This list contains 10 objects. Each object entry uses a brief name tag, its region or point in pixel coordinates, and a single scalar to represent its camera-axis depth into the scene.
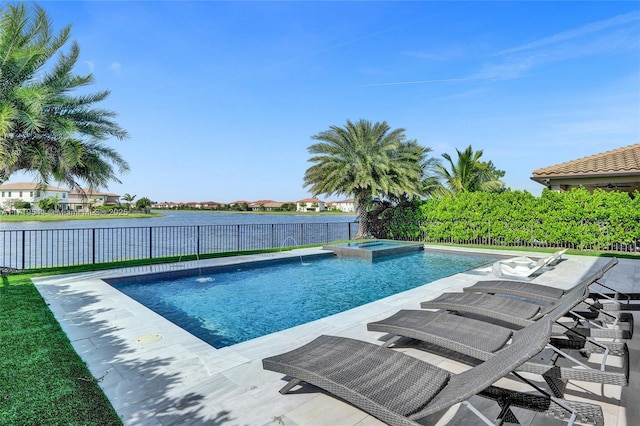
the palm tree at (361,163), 16.50
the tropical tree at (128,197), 79.88
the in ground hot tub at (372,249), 12.34
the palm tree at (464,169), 22.11
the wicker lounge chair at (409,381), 1.92
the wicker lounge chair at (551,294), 3.80
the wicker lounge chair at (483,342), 2.39
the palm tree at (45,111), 7.89
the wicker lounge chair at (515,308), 3.16
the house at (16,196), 47.20
